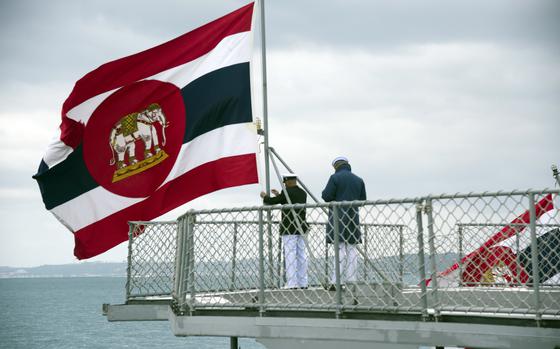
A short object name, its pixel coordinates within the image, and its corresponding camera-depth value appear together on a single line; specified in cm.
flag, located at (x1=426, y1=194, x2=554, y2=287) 887
